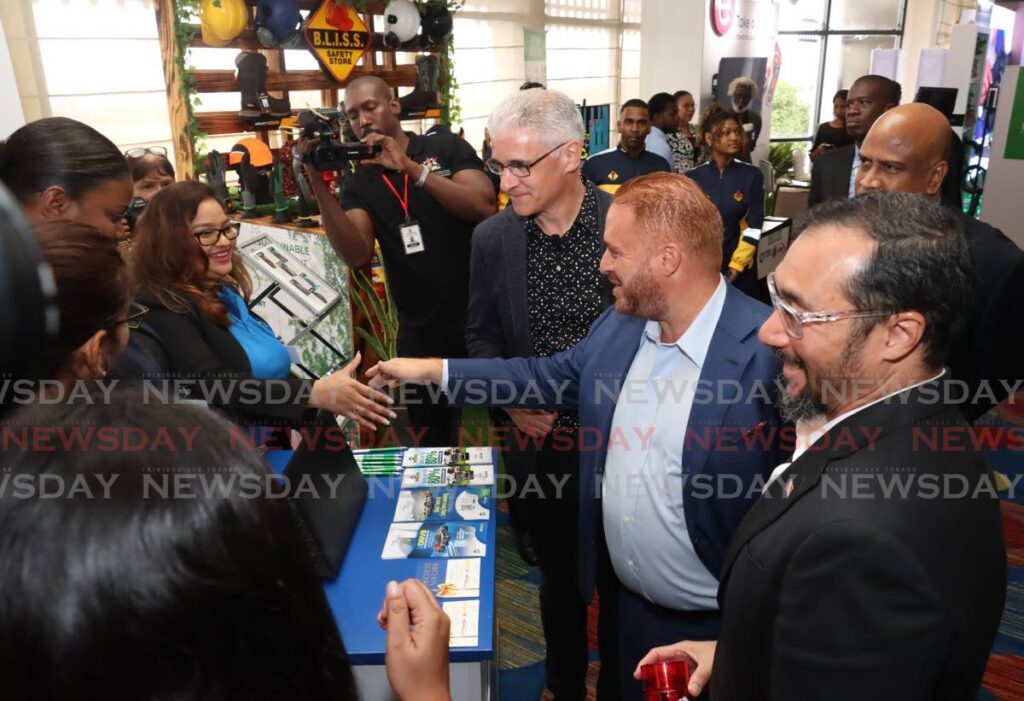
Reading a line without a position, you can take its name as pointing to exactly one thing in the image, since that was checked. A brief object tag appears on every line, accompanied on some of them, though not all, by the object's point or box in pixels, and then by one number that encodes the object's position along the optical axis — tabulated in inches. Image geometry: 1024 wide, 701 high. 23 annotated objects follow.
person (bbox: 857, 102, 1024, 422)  91.9
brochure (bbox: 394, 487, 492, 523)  77.8
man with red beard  63.5
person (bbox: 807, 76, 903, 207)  165.9
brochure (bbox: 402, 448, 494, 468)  88.7
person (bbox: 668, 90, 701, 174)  261.9
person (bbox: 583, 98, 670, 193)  198.8
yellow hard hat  164.6
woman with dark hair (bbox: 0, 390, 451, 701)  20.8
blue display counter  59.5
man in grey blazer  89.8
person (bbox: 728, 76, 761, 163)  281.6
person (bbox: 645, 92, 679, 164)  264.1
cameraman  122.2
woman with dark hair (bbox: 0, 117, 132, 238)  70.0
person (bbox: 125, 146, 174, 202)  125.0
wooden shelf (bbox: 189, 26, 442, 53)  168.4
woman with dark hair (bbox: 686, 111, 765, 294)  171.9
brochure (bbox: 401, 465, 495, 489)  84.2
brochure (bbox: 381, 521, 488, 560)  71.4
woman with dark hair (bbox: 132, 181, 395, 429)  78.0
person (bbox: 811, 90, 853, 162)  298.0
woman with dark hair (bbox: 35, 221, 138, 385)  47.5
